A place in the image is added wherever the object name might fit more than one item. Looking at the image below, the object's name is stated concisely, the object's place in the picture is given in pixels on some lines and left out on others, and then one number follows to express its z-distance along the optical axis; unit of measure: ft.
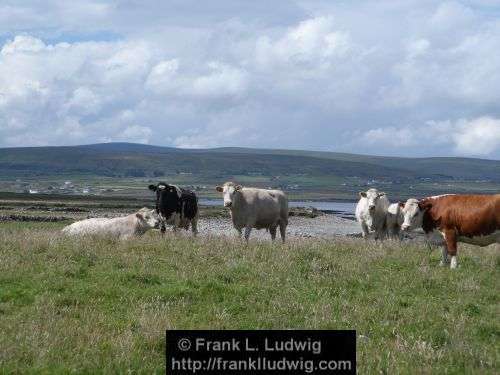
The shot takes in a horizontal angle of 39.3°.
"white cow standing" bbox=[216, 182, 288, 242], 78.89
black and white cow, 85.92
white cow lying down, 75.05
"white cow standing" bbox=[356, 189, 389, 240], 80.43
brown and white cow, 54.54
